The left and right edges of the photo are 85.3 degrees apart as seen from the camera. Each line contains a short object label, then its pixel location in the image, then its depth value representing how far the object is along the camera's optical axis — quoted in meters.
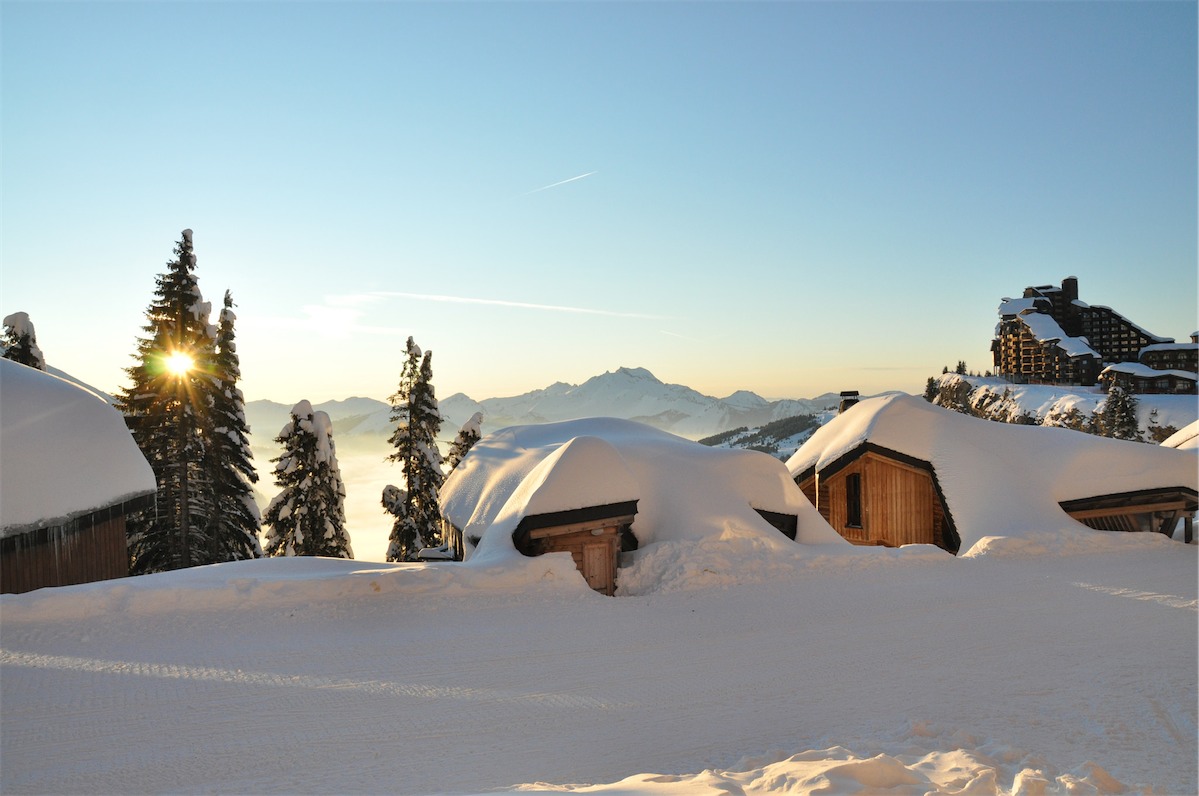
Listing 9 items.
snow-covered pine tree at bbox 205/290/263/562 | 21.27
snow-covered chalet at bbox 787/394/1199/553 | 17.17
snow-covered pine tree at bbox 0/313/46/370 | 18.73
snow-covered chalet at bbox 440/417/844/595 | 12.64
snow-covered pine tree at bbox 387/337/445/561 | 26.36
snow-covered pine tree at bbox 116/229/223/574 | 20.00
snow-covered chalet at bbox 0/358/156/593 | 10.41
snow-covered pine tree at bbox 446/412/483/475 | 28.91
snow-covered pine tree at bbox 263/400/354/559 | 21.97
